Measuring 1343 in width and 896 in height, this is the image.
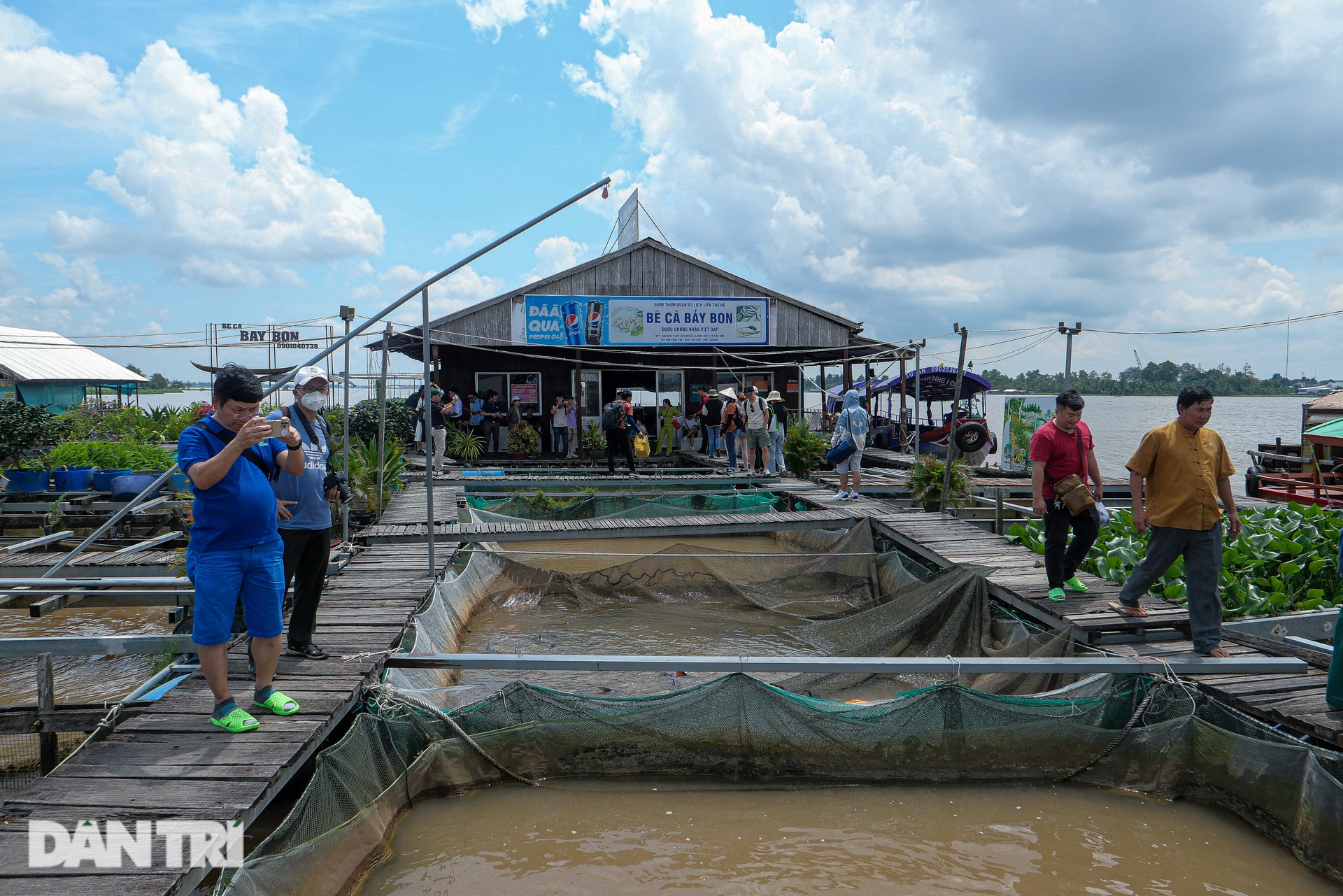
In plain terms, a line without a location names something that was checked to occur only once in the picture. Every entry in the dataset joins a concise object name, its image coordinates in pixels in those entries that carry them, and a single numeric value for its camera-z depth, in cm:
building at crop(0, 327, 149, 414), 2802
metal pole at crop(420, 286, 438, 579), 621
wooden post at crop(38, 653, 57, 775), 467
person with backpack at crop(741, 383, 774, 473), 1387
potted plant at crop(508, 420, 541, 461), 1930
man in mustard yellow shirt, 484
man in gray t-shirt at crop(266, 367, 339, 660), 431
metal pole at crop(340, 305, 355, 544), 783
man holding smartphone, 351
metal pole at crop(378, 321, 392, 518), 848
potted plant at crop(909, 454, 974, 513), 1058
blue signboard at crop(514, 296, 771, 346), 1791
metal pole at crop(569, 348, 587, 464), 1861
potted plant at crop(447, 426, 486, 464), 1830
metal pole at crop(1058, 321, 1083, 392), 1310
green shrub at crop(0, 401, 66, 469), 1248
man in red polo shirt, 565
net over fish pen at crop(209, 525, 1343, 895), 383
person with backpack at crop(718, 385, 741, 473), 1540
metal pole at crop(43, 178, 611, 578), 464
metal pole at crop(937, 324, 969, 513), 933
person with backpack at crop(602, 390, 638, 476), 1439
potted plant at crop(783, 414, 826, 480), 1429
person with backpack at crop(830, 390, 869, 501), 1069
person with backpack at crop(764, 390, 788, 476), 1463
